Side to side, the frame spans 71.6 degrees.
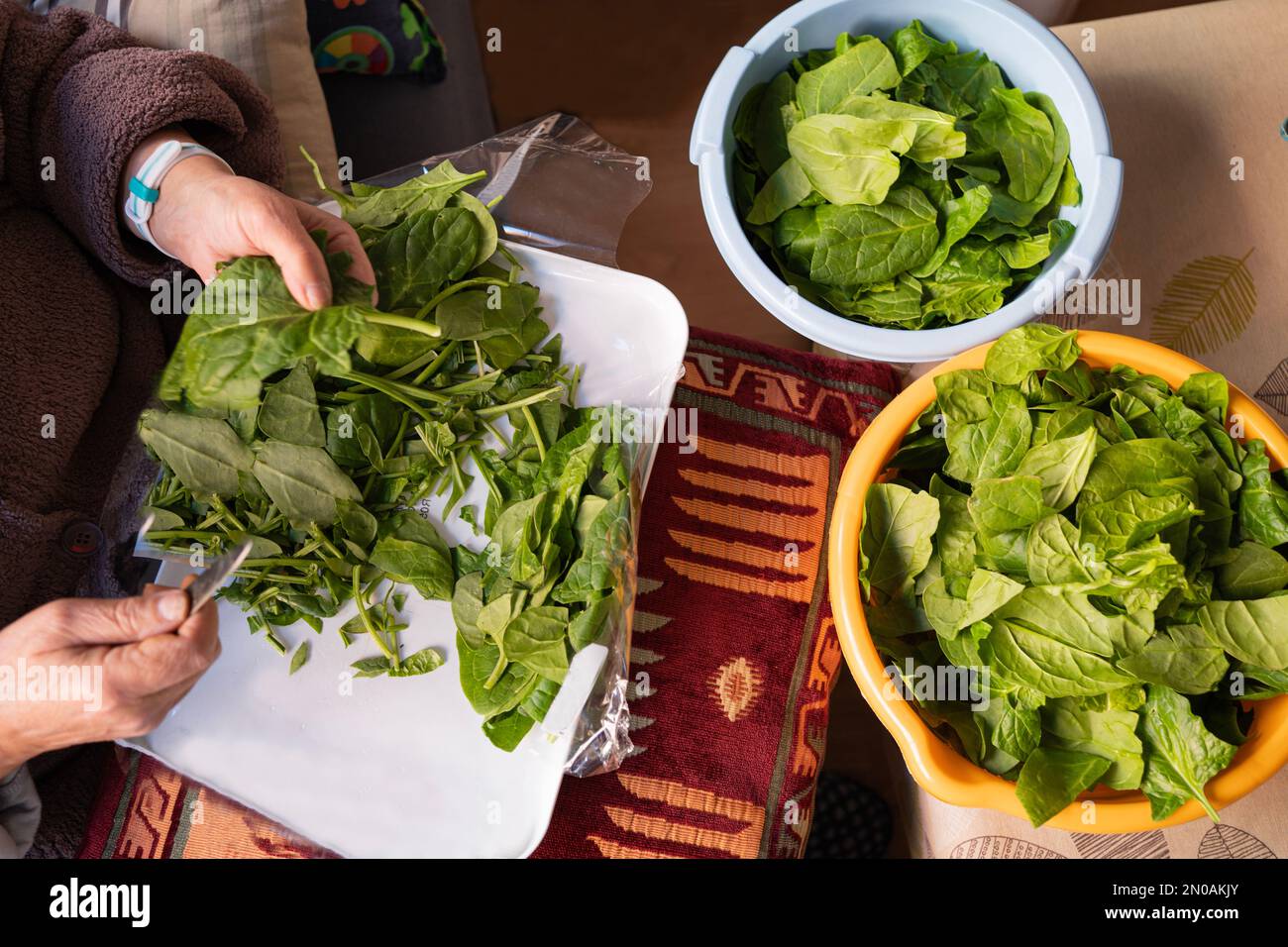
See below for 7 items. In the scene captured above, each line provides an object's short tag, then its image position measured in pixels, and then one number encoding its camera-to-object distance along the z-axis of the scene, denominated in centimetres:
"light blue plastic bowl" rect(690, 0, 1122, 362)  65
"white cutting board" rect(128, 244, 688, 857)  68
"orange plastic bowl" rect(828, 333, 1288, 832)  58
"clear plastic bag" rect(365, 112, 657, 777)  80
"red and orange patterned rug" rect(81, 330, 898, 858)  78
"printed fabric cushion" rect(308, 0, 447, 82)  94
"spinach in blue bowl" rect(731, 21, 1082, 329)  66
